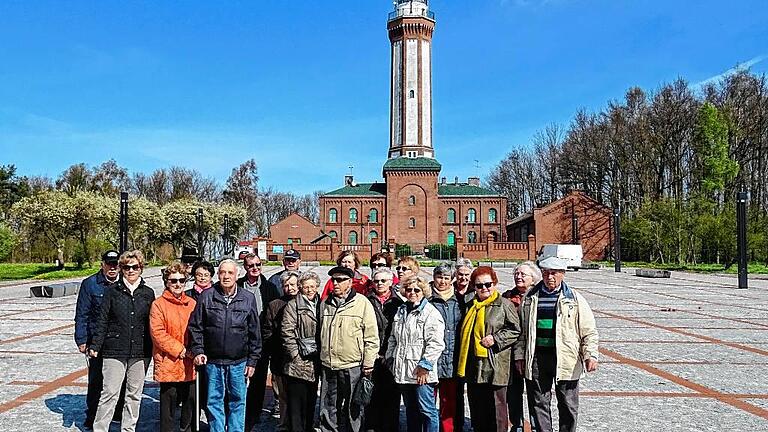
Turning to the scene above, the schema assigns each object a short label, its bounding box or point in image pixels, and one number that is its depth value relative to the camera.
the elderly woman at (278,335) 5.96
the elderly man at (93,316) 6.04
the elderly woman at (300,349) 5.73
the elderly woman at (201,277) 6.04
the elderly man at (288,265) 6.80
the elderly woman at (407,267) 6.19
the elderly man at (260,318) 6.38
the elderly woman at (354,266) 6.75
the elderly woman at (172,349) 5.62
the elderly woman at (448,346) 5.55
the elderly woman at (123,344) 5.76
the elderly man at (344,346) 5.59
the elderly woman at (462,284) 5.89
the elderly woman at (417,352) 5.39
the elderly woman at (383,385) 5.82
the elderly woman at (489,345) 5.43
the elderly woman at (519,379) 5.87
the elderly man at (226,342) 5.54
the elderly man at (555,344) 5.43
